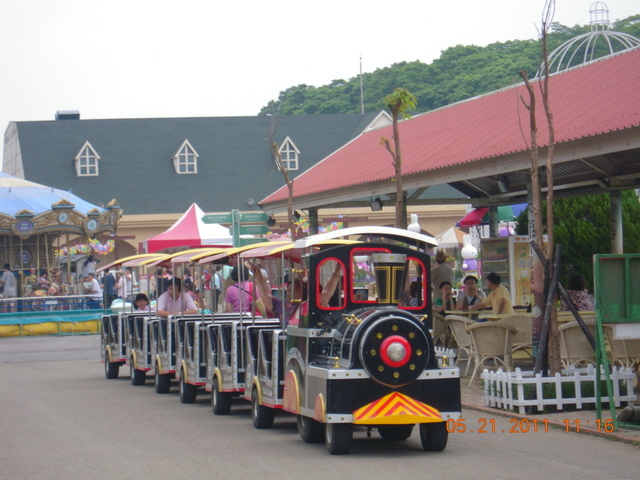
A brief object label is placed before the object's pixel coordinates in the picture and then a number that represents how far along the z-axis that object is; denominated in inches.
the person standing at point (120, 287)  1515.5
